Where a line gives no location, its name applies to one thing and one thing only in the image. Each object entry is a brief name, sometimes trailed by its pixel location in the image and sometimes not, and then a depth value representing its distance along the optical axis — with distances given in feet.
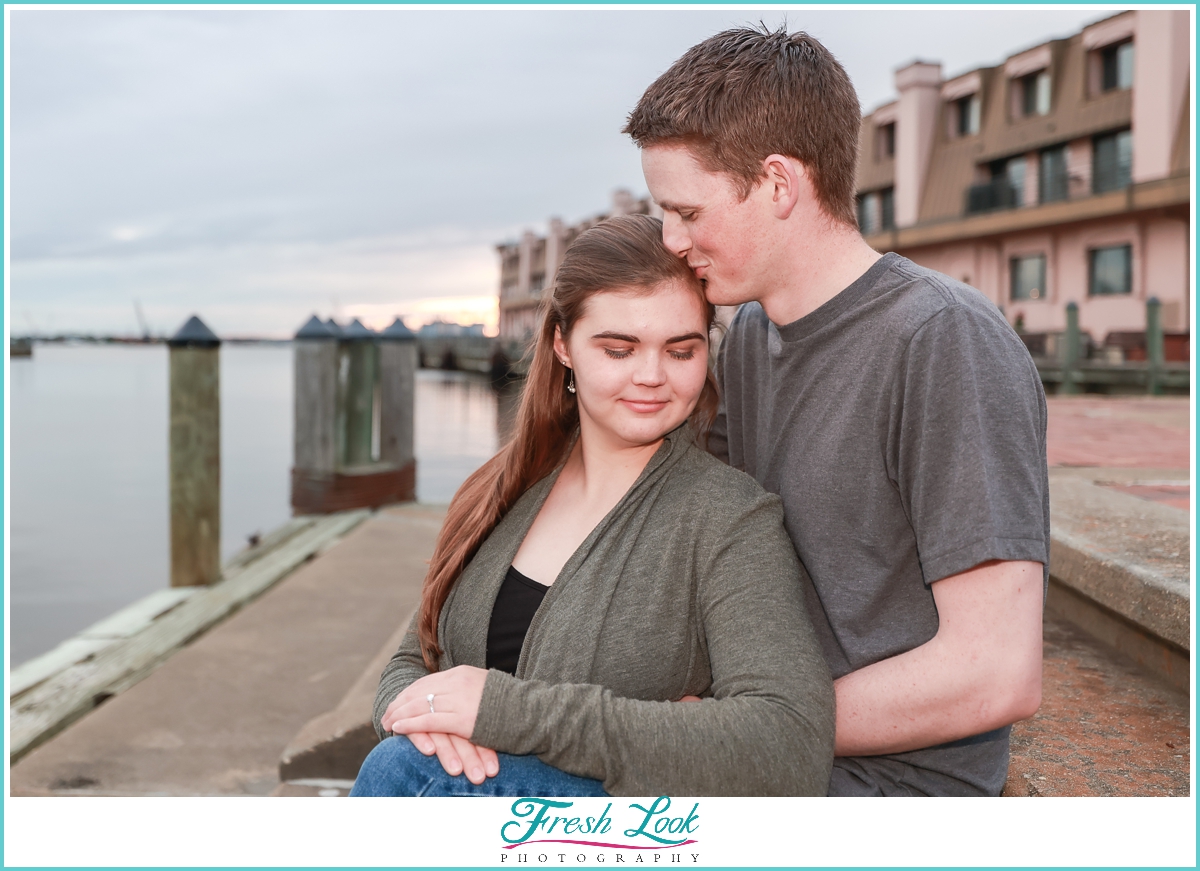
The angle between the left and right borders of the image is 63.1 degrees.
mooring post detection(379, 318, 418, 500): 23.77
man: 4.36
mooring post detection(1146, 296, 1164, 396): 43.98
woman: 4.50
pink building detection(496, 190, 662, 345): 152.09
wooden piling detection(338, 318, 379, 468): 22.80
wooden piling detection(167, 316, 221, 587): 16.92
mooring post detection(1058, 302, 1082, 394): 48.49
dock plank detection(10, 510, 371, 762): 11.87
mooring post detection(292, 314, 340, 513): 22.11
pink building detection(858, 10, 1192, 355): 57.31
